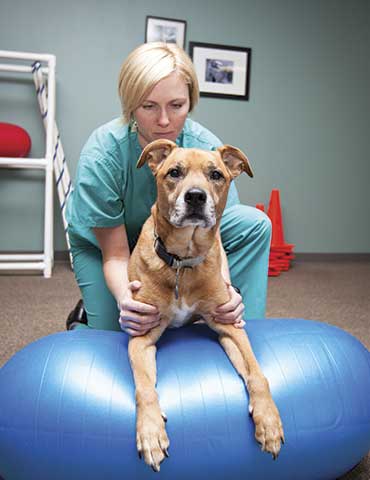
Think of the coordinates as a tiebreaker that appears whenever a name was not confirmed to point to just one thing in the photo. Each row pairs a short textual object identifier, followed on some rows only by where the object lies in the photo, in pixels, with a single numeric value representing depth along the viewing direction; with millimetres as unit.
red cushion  3678
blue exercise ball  1104
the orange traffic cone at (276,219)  4426
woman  1566
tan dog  1328
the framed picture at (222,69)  4324
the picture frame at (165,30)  4176
